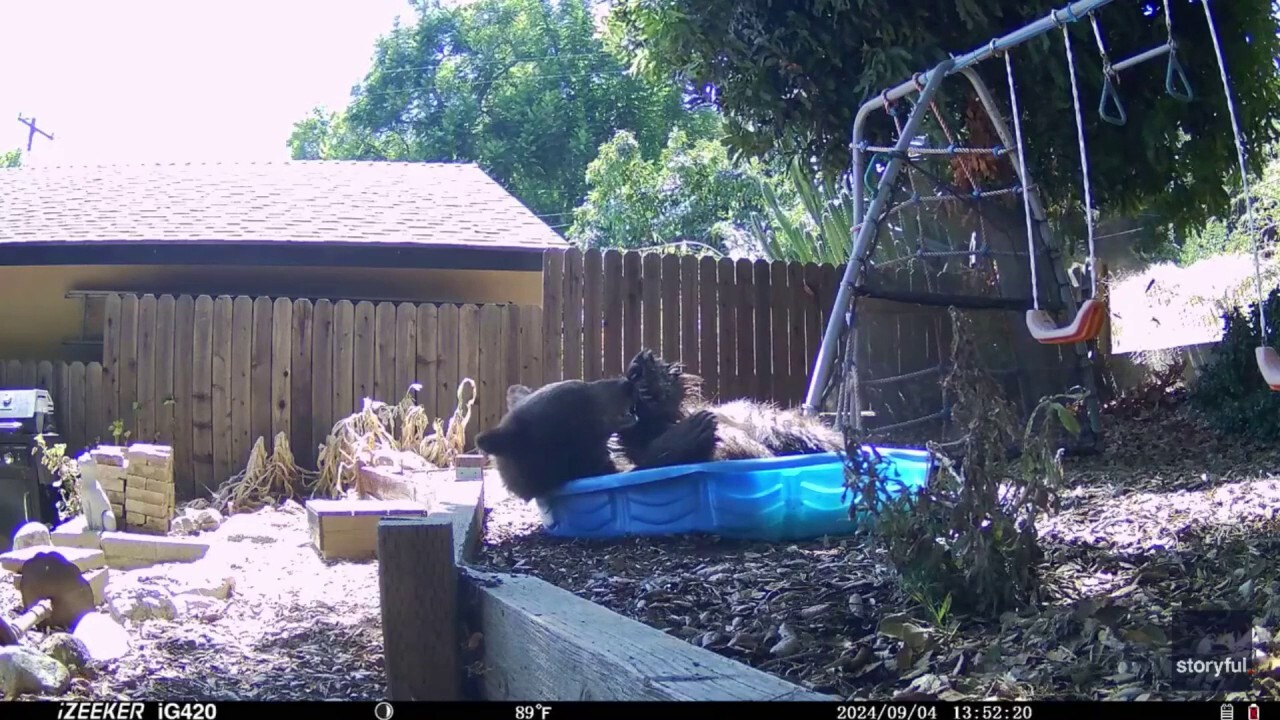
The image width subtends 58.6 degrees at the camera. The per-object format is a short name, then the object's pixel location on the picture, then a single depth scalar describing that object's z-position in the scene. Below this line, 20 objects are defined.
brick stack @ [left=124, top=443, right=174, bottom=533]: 5.81
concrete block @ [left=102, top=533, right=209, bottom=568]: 5.18
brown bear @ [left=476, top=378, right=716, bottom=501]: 4.61
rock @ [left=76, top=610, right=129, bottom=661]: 3.33
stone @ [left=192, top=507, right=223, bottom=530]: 6.32
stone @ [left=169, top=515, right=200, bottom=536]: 6.04
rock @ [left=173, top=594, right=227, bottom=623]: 4.00
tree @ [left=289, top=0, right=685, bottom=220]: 32.25
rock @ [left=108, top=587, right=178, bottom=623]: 3.87
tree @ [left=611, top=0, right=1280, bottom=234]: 6.77
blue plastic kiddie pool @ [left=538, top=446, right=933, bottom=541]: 4.24
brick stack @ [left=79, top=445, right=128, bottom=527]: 5.75
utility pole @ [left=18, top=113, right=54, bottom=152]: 32.16
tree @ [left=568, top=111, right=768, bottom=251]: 19.66
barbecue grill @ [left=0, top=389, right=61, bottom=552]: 7.27
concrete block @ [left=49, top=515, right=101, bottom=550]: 5.20
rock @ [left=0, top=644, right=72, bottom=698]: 2.78
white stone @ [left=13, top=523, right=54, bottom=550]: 5.46
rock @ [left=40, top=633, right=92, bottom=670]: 3.06
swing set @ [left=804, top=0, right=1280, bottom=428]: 5.39
